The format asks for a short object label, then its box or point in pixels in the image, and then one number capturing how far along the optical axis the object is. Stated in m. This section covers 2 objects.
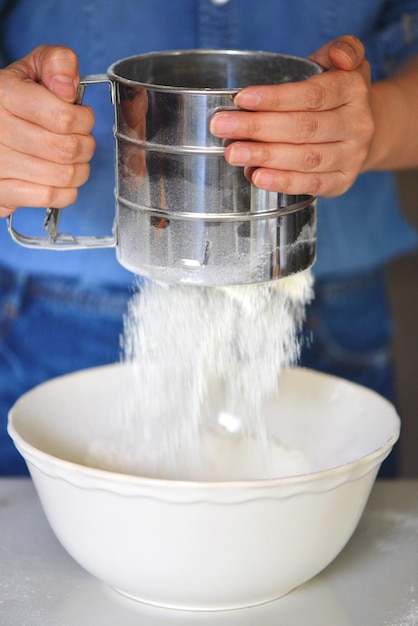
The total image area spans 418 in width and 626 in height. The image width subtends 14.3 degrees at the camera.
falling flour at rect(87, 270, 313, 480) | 1.03
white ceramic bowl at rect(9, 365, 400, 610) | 0.91
